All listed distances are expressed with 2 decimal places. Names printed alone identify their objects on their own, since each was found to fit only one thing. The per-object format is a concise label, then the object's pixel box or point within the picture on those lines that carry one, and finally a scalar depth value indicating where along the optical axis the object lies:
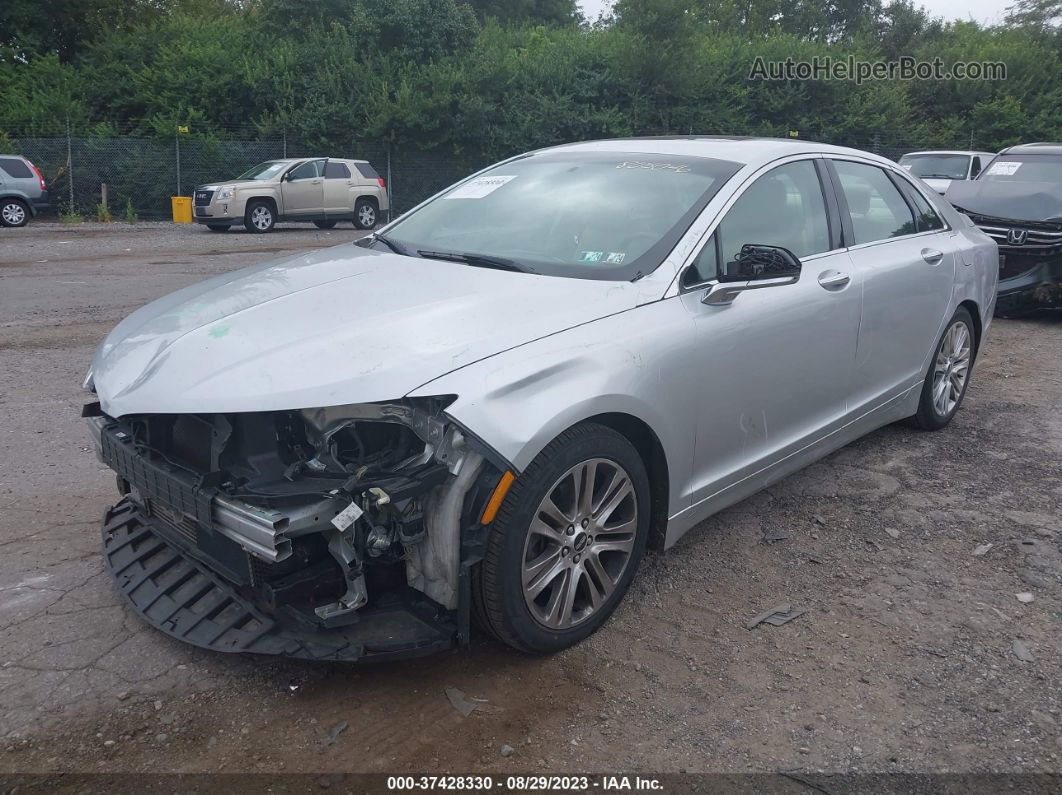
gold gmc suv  20.38
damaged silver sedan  2.76
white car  17.48
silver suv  20.44
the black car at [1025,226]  9.05
